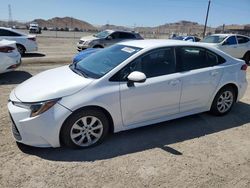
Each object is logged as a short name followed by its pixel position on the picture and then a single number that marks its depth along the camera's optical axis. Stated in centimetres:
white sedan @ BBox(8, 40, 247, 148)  273
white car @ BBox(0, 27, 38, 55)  956
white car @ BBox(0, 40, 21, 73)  581
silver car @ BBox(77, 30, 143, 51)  1134
